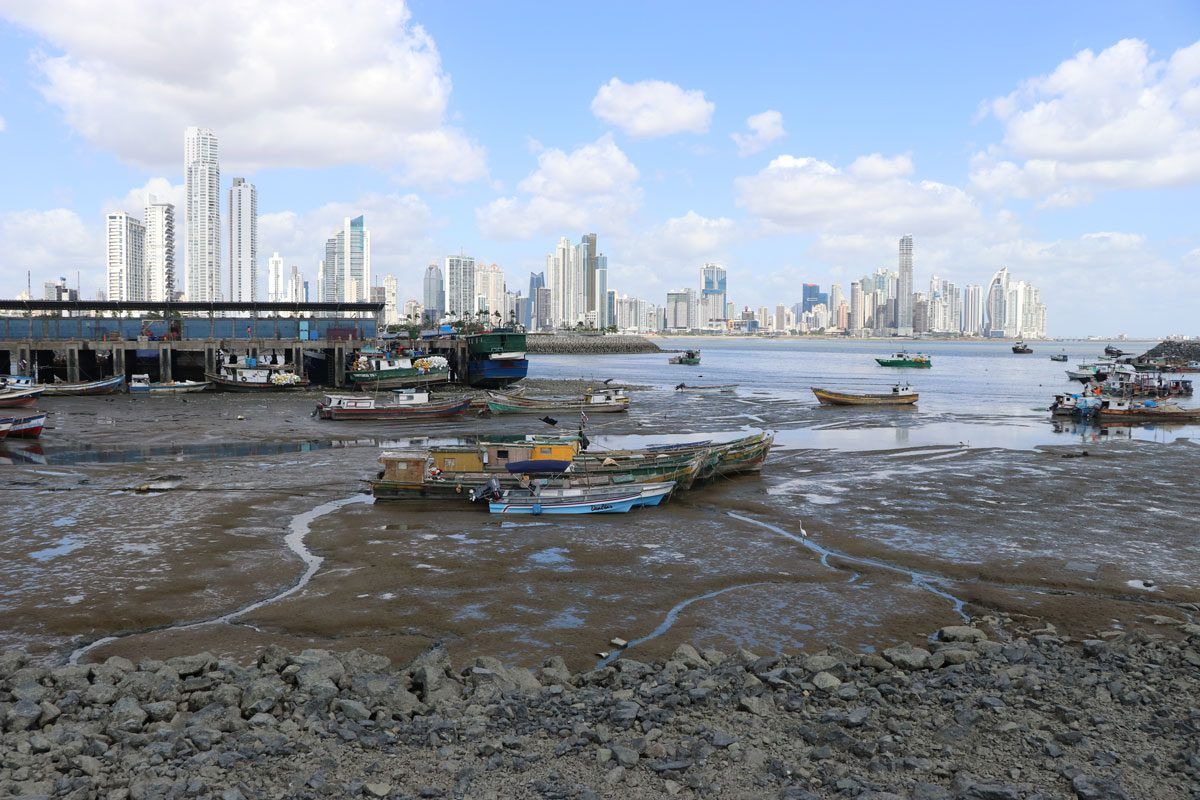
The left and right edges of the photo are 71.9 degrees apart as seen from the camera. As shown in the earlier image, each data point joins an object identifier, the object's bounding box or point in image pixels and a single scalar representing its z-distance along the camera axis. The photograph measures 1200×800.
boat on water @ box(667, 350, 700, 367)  146.12
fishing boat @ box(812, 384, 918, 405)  69.94
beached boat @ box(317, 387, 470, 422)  55.16
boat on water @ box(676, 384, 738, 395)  86.00
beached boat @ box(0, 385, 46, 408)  58.47
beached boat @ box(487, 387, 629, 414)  60.62
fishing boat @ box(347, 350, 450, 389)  74.62
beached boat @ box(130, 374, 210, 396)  72.25
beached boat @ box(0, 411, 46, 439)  43.31
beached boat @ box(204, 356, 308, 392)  74.62
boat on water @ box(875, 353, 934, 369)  140.38
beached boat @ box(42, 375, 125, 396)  68.62
